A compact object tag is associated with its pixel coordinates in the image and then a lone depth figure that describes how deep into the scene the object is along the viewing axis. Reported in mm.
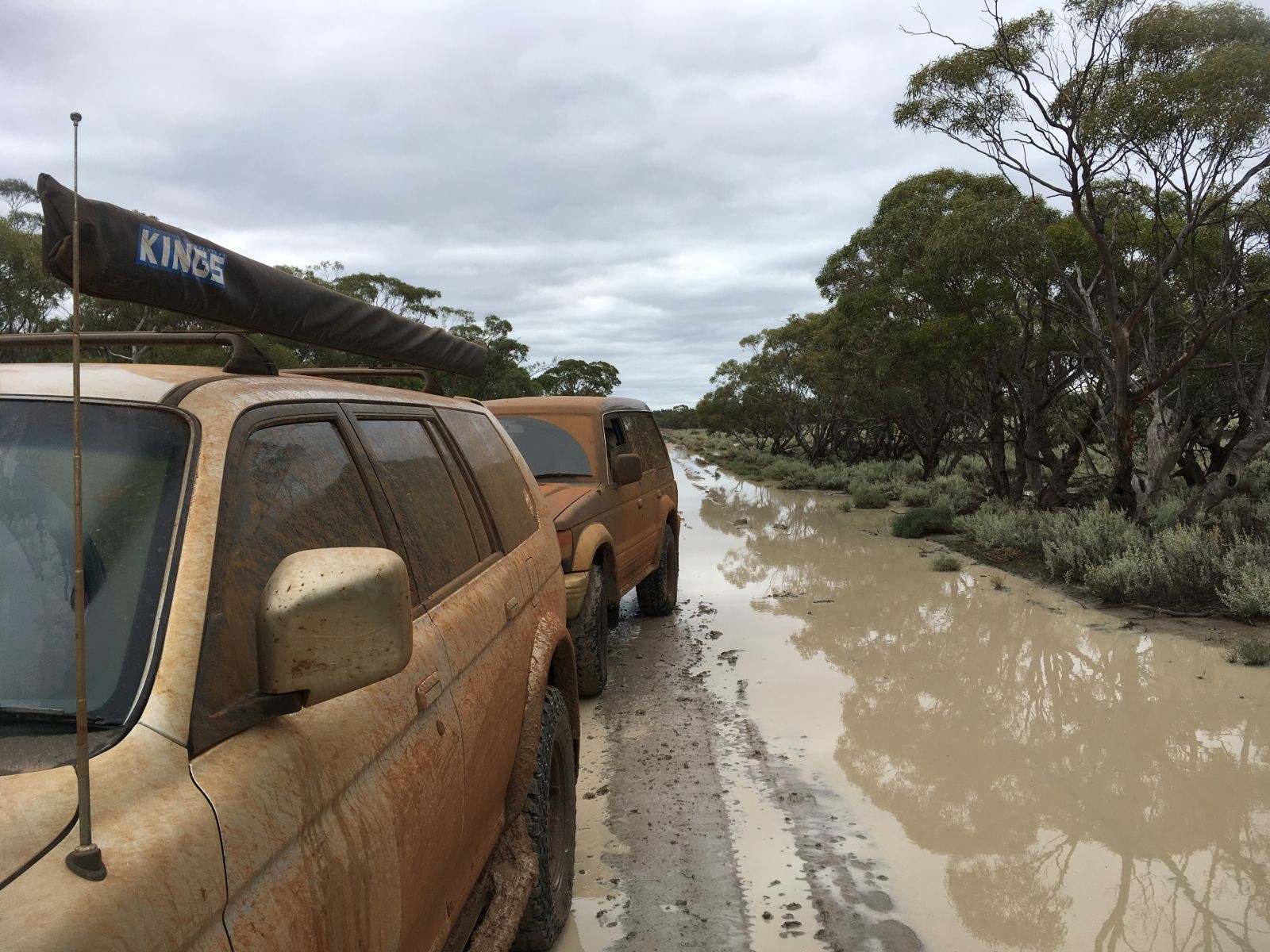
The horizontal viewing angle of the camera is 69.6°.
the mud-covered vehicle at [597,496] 5961
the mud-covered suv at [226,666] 1202
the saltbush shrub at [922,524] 15711
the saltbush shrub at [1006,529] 12750
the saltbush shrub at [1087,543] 10594
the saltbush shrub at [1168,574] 9047
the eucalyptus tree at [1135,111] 10094
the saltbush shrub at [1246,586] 8047
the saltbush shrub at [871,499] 21609
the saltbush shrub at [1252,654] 6941
